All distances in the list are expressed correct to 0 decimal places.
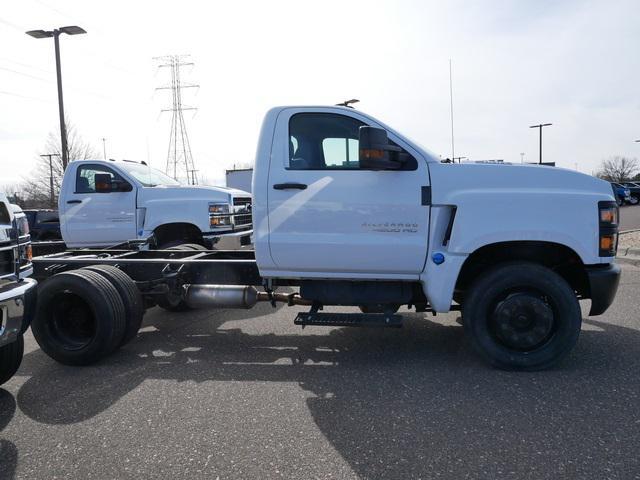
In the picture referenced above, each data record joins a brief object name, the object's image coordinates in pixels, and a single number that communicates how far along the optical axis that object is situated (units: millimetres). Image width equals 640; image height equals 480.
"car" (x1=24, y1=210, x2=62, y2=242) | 14141
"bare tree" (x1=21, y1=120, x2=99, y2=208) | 33875
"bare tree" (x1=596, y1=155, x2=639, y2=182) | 76562
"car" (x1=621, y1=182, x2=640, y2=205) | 39156
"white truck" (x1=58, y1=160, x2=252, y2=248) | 7637
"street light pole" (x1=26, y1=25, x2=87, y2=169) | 15881
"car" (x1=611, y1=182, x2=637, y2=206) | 35450
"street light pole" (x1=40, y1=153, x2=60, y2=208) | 32500
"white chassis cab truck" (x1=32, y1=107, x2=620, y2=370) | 4031
